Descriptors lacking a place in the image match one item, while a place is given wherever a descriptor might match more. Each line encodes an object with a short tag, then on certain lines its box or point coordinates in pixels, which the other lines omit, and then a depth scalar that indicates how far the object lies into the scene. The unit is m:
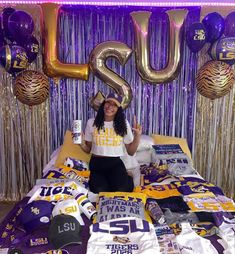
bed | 1.34
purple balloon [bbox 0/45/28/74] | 2.22
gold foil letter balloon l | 2.32
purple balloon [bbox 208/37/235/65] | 2.22
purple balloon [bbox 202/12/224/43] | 2.23
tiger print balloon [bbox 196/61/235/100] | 2.29
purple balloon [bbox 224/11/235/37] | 2.23
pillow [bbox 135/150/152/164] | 2.36
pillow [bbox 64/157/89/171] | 2.15
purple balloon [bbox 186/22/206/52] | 2.23
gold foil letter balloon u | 2.32
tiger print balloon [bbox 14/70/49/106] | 2.34
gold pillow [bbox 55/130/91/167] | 2.31
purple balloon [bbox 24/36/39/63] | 2.33
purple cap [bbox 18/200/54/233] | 1.43
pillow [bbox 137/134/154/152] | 2.38
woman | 2.06
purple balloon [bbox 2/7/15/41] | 2.26
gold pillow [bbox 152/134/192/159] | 2.46
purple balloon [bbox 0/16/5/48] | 2.32
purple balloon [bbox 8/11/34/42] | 2.21
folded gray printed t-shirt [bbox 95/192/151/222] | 1.45
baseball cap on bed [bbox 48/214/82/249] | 1.30
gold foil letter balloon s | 2.36
